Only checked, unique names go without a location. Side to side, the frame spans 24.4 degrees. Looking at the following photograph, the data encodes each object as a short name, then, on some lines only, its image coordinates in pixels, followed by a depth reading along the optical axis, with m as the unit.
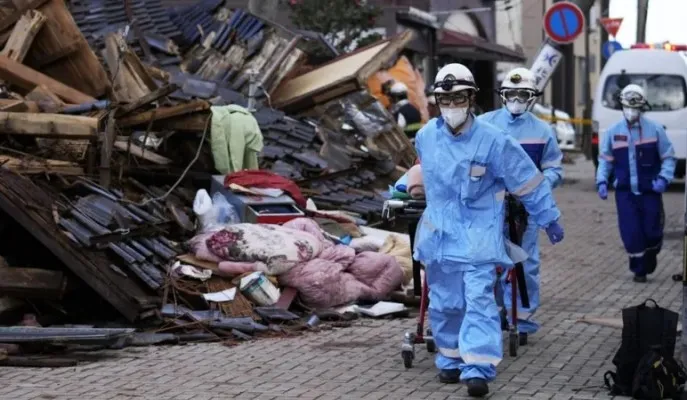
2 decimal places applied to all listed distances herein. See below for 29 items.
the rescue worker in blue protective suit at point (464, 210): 8.80
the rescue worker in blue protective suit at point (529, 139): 10.74
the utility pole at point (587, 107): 43.78
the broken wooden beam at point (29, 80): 14.28
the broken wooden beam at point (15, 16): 15.23
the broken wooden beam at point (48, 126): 12.12
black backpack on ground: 8.42
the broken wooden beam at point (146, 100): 12.95
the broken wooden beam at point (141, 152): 13.48
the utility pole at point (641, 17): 33.97
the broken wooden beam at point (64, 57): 15.07
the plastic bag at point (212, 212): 13.20
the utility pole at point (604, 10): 50.01
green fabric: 14.29
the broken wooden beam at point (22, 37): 14.77
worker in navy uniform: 14.55
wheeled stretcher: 9.62
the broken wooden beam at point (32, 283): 10.52
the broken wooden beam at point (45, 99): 13.30
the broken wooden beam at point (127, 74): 15.16
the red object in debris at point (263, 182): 13.73
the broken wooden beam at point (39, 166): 11.65
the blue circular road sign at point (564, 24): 21.41
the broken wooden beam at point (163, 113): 13.17
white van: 27.09
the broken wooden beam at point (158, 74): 16.05
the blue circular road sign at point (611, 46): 34.87
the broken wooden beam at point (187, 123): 13.70
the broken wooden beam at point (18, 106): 12.68
